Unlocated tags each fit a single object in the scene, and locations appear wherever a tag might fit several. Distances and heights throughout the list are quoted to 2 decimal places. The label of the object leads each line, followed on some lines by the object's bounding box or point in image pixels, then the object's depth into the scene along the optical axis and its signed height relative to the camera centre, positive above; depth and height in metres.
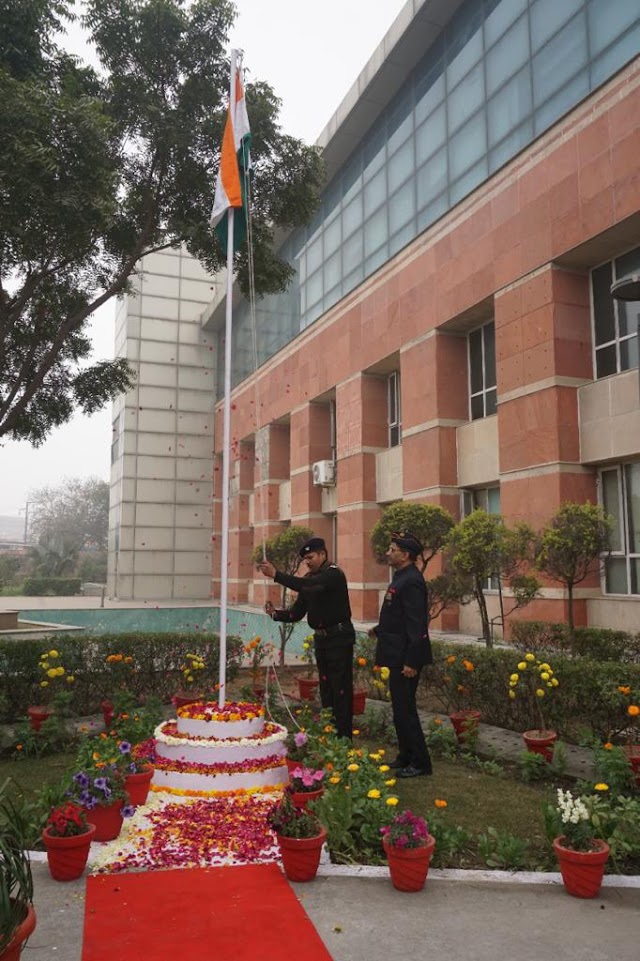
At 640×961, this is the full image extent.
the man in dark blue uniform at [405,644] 6.13 -0.63
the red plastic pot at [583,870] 3.83 -1.58
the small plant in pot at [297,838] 4.06 -1.49
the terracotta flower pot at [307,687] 9.98 -1.60
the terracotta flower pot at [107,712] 8.13 -1.58
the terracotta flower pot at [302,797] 4.78 -1.48
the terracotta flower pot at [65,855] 4.06 -1.57
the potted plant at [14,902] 2.47 -1.17
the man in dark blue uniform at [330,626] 6.62 -0.51
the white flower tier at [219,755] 5.70 -1.47
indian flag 7.48 +4.20
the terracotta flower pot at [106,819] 4.59 -1.56
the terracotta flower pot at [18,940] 2.47 -1.25
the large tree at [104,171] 8.70 +5.54
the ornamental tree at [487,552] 10.89 +0.27
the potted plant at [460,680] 8.19 -1.25
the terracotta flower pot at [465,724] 7.00 -1.49
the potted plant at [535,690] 6.60 -1.20
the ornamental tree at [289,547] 16.86 +0.53
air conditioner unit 23.77 +3.13
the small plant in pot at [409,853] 3.92 -1.51
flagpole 6.41 +0.99
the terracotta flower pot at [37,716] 7.73 -1.53
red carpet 3.31 -1.71
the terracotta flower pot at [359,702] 8.80 -1.59
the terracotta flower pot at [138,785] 5.29 -1.55
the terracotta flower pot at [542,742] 6.57 -1.55
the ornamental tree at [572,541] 10.08 +0.38
